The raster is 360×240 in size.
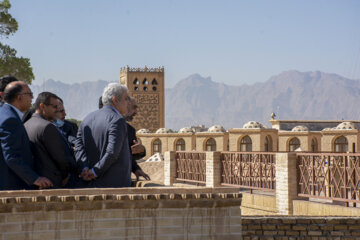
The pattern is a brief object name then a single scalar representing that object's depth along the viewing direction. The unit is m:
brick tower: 57.09
